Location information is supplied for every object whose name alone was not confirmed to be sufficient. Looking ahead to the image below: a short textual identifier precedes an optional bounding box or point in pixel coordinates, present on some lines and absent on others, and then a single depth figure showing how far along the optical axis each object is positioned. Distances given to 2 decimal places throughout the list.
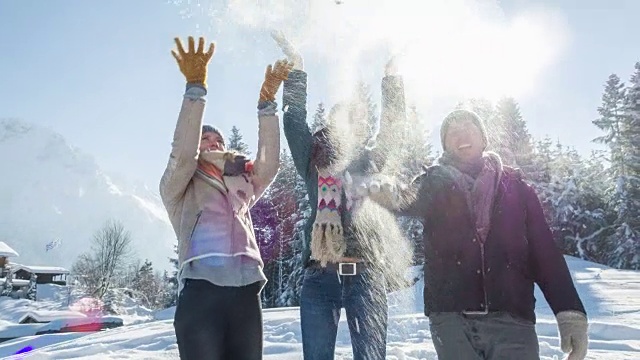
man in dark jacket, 3.03
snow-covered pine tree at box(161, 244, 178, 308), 40.92
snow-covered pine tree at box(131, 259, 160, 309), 95.76
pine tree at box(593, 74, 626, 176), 40.59
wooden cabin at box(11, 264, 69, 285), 81.00
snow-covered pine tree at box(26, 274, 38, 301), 74.31
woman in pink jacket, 3.17
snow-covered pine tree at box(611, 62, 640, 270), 37.59
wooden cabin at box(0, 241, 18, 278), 73.56
